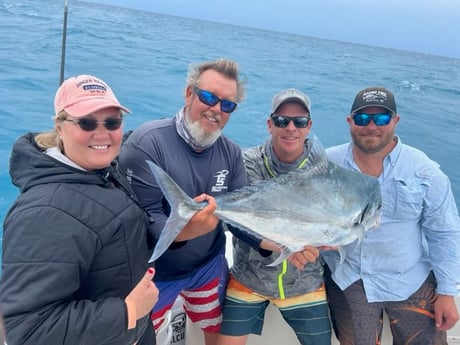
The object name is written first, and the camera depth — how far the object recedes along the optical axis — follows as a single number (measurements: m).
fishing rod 3.44
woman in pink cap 1.29
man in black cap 2.43
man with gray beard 2.00
